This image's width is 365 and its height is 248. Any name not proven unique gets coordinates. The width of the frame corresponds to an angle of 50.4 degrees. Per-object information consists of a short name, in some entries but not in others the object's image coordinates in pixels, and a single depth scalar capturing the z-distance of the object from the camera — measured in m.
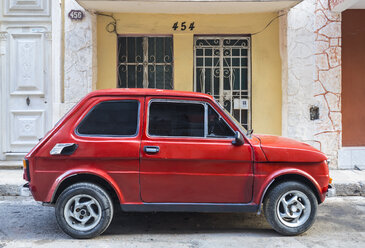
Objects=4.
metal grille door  8.47
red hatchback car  4.16
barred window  8.49
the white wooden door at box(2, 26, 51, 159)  8.10
